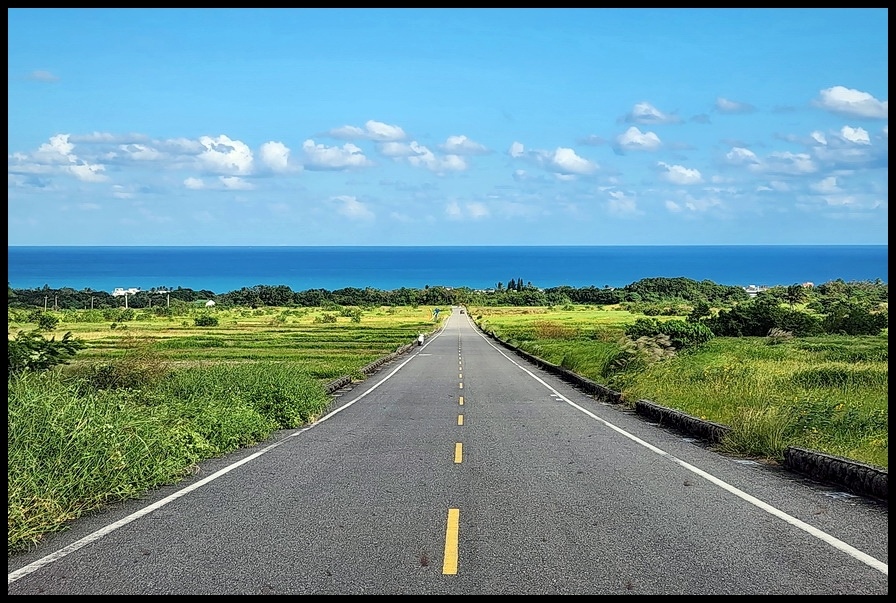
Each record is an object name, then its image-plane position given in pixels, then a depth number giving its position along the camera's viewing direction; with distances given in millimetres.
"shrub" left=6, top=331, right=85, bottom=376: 15005
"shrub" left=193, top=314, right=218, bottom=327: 83250
